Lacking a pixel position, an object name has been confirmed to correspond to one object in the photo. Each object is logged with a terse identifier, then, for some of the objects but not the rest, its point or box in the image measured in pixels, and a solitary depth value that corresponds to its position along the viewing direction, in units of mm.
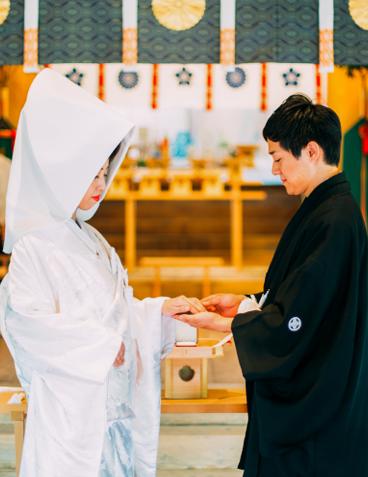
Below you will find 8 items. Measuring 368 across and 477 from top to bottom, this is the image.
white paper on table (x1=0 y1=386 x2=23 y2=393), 3686
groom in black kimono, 2680
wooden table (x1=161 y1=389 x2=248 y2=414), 3607
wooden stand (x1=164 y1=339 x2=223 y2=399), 3709
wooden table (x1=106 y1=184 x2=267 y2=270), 10789
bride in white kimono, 2852
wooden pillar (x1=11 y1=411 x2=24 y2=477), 3396
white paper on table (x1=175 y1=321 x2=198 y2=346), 3461
